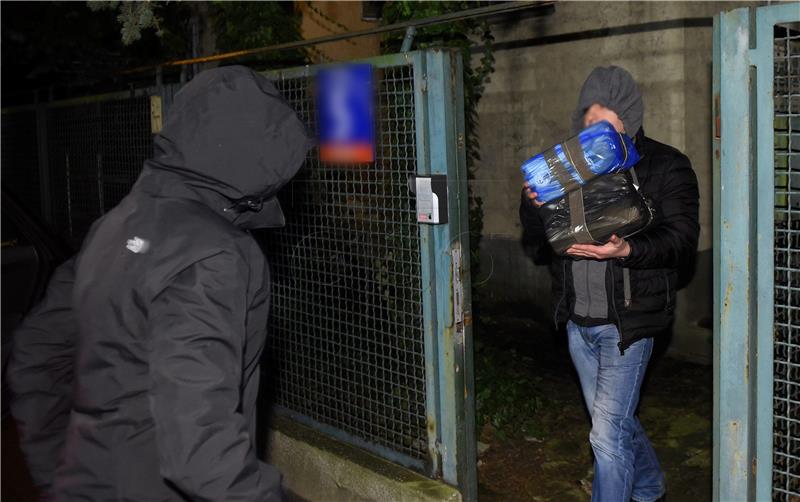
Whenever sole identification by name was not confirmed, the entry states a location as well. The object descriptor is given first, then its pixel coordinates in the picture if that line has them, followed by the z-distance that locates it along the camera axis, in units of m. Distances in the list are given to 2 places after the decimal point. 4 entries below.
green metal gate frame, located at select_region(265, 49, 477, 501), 3.75
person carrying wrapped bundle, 3.53
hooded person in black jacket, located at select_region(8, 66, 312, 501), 2.04
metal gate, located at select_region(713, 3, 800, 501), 2.72
